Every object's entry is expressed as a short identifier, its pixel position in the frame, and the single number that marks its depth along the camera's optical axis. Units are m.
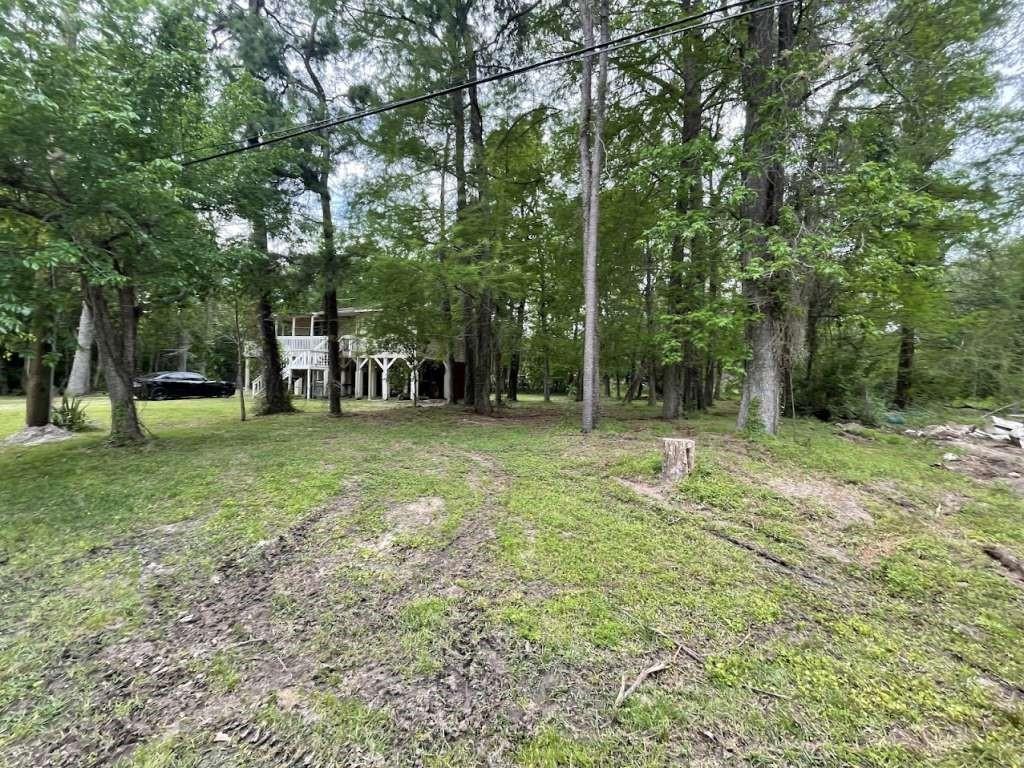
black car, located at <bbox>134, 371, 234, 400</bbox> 16.86
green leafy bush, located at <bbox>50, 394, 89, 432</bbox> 8.52
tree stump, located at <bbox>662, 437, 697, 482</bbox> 4.73
